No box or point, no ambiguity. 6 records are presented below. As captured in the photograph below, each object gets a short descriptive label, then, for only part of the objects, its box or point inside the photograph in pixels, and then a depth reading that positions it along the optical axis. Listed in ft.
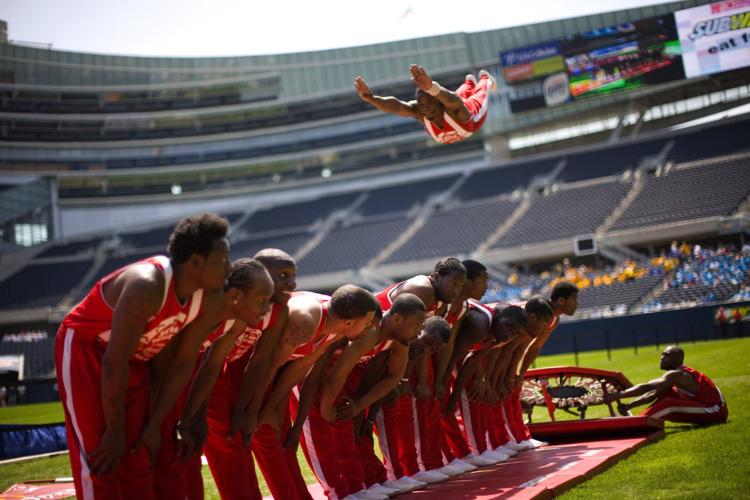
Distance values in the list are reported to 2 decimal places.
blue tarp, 37.93
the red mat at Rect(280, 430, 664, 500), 16.76
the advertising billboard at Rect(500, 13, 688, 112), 126.21
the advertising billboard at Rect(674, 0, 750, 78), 121.19
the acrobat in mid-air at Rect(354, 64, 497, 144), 23.85
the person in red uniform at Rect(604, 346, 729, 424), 26.84
